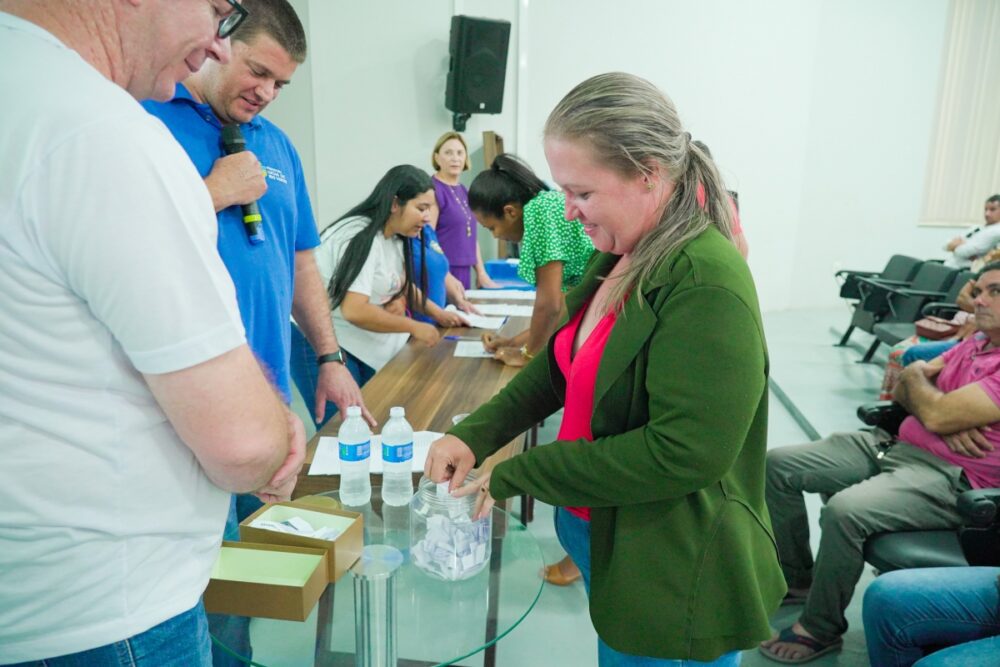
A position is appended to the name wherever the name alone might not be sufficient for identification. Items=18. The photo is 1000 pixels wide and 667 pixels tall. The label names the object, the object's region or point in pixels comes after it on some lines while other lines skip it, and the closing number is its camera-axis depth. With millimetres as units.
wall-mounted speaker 5387
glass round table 1069
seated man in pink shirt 1870
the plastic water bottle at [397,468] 1436
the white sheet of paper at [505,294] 3875
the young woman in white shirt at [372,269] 2449
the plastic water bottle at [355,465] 1460
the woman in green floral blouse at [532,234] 2342
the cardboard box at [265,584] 976
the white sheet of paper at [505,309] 3314
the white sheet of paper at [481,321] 3037
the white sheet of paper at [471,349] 2545
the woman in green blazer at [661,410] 890
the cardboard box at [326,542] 1092
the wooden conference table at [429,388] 1775
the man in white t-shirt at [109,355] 548
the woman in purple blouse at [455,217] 4523
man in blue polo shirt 1396
